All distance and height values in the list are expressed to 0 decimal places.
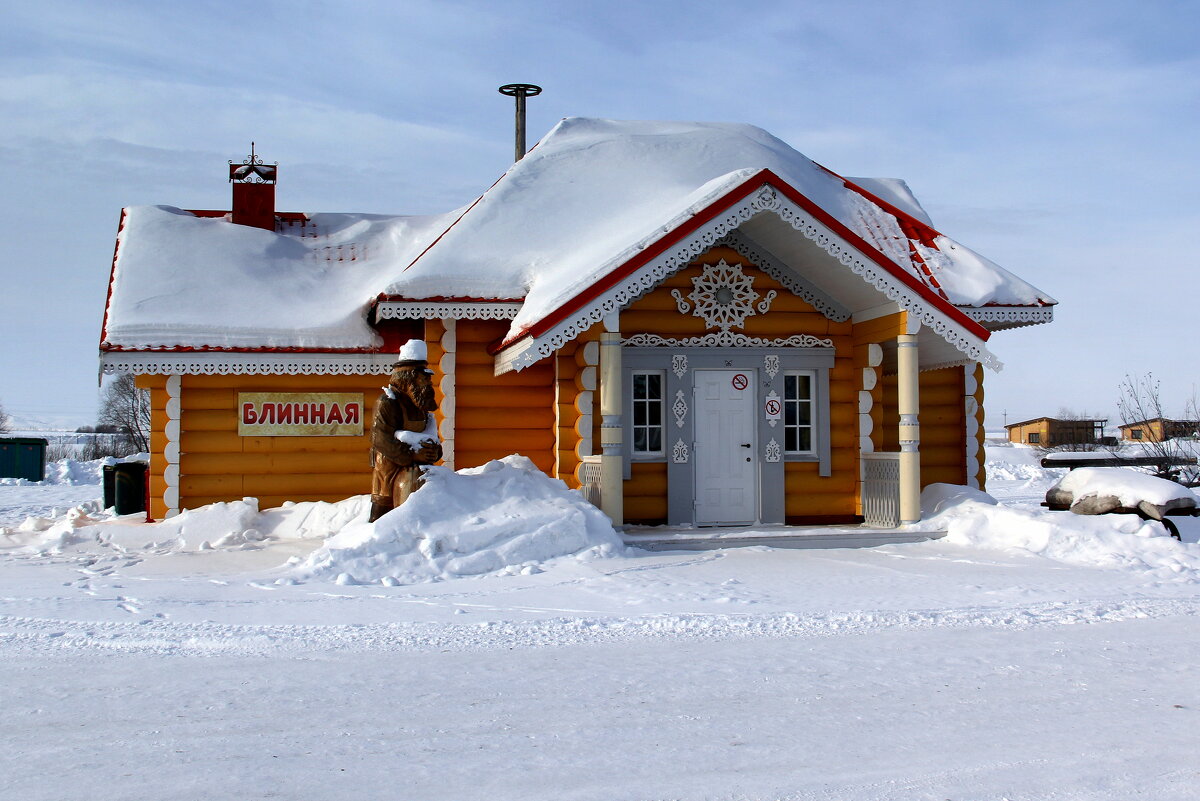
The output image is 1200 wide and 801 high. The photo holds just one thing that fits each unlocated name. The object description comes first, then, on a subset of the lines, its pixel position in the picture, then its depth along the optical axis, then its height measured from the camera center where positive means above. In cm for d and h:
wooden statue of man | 1055 +8
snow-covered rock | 1251 -67
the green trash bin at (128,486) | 1499 -63
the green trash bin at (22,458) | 2775 -42
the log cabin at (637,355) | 1145 +100
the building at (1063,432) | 4903 +29
